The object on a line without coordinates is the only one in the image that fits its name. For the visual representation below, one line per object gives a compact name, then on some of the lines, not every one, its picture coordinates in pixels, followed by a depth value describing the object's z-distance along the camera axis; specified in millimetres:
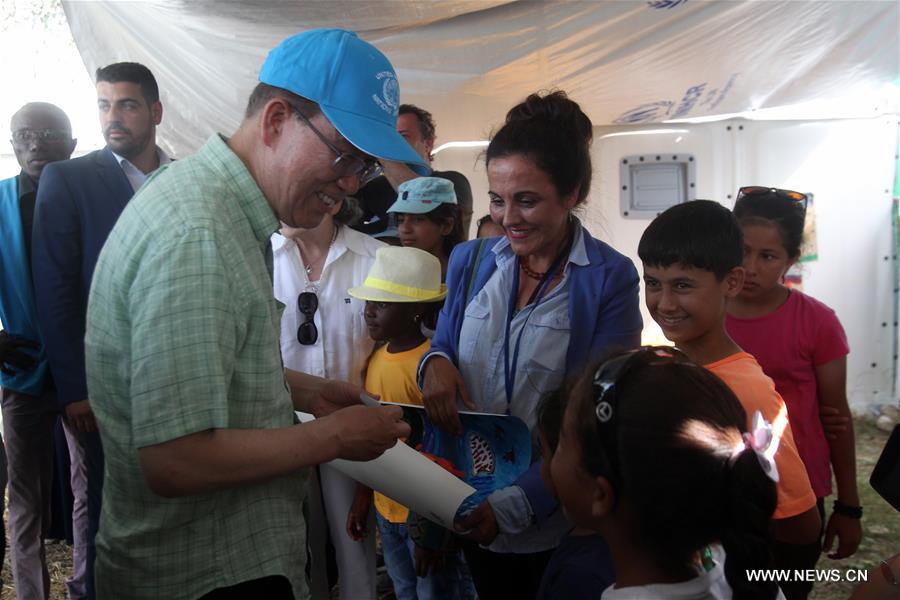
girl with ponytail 1103
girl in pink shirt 2293
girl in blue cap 3070
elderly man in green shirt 1105
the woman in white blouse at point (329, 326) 2682
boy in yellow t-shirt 2531
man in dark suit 2684
